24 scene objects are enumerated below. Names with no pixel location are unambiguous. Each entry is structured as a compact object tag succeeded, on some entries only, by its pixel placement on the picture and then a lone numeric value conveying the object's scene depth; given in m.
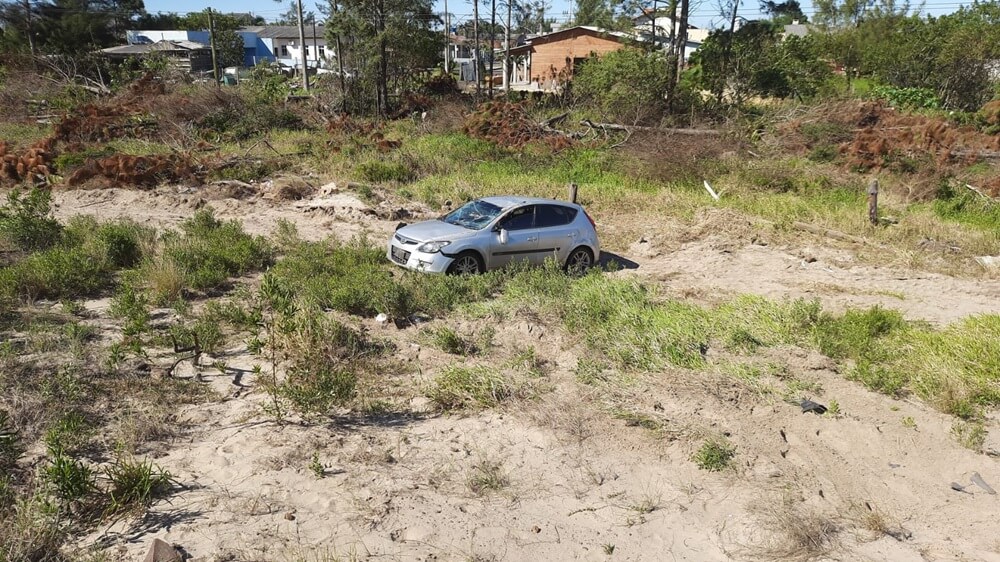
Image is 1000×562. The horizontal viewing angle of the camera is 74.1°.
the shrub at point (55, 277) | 9.41
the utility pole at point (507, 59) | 34.51
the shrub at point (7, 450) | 5.35
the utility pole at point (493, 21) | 35.16
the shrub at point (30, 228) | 11.53
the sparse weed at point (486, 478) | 5.74
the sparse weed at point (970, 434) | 6.43
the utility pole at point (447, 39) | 37.62
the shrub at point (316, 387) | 6.49
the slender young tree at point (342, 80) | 28.91
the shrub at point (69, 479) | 4.82
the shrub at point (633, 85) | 24.53
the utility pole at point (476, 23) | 34.21
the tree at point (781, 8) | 25.86
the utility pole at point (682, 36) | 25.25
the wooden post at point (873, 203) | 14.80
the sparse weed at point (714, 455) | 6.14
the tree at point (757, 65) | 26.30
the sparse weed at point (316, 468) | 5.70
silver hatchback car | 10.91
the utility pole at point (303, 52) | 37.69
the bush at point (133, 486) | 5.06
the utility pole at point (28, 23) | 36.19
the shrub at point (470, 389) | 7.18
